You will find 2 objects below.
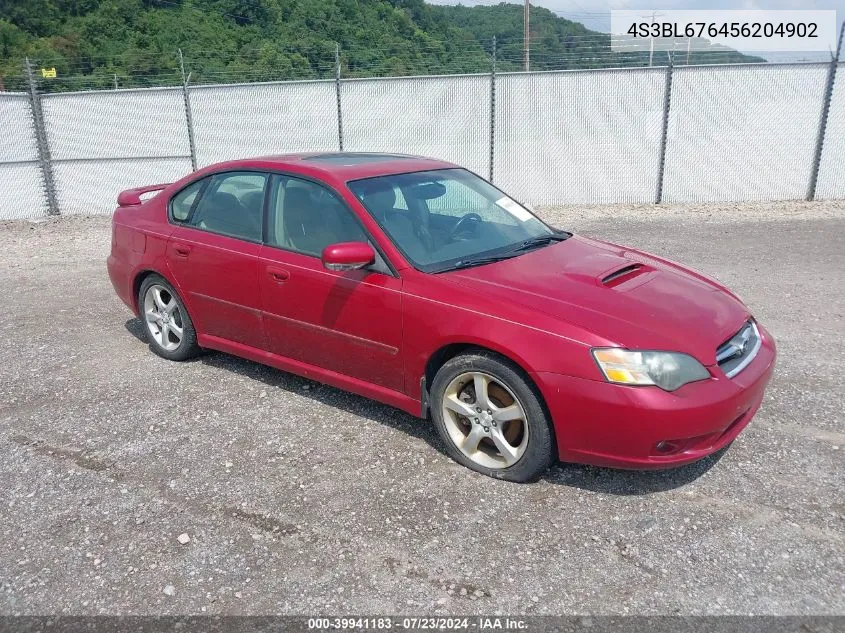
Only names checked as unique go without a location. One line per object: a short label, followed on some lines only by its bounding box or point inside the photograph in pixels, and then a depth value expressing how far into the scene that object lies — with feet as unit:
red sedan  10.63
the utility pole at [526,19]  92.02
